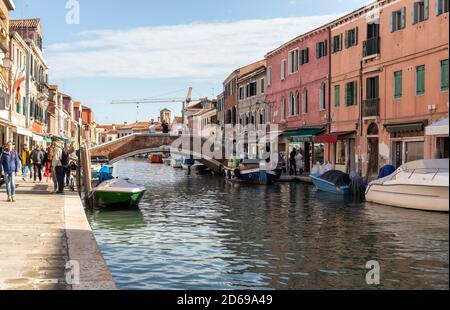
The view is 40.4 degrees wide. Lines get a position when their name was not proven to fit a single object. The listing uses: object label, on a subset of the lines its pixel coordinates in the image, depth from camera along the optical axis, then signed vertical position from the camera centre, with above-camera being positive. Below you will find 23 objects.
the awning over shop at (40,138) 39.22 -0.16
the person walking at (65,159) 18.69 -0.74
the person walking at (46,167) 24.83 -1.34
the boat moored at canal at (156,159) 84.00 -3.31
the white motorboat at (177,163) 62.53 -2.92
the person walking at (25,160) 26.86 -1.10
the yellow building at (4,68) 27.80 +3.29
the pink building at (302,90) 33.09 +2.66
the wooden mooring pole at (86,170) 18.83 -1.09
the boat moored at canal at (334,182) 22.99 -1.88
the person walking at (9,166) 14.64 -0.74
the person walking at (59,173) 18.17 -1.11
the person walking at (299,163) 33.57 -1.59
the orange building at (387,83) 22.03 +2.12
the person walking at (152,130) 45.85 +0.38
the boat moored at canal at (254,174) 30.59 -2.01
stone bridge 46.00 -0.90
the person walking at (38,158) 22.80 -0.85
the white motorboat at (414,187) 15.75 -1.51
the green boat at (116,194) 17.39 -1.70
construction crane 142.38 +8.97
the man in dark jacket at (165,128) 46.71 +0.54
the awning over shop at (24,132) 32.00 +0.21
